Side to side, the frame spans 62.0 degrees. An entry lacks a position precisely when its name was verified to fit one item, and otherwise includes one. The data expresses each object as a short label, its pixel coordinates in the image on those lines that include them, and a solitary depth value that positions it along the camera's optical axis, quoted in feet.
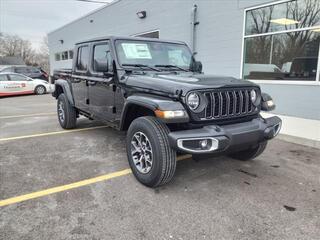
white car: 45.60
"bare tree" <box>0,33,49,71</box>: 191.62
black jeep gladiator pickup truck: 9.50
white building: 20.58
